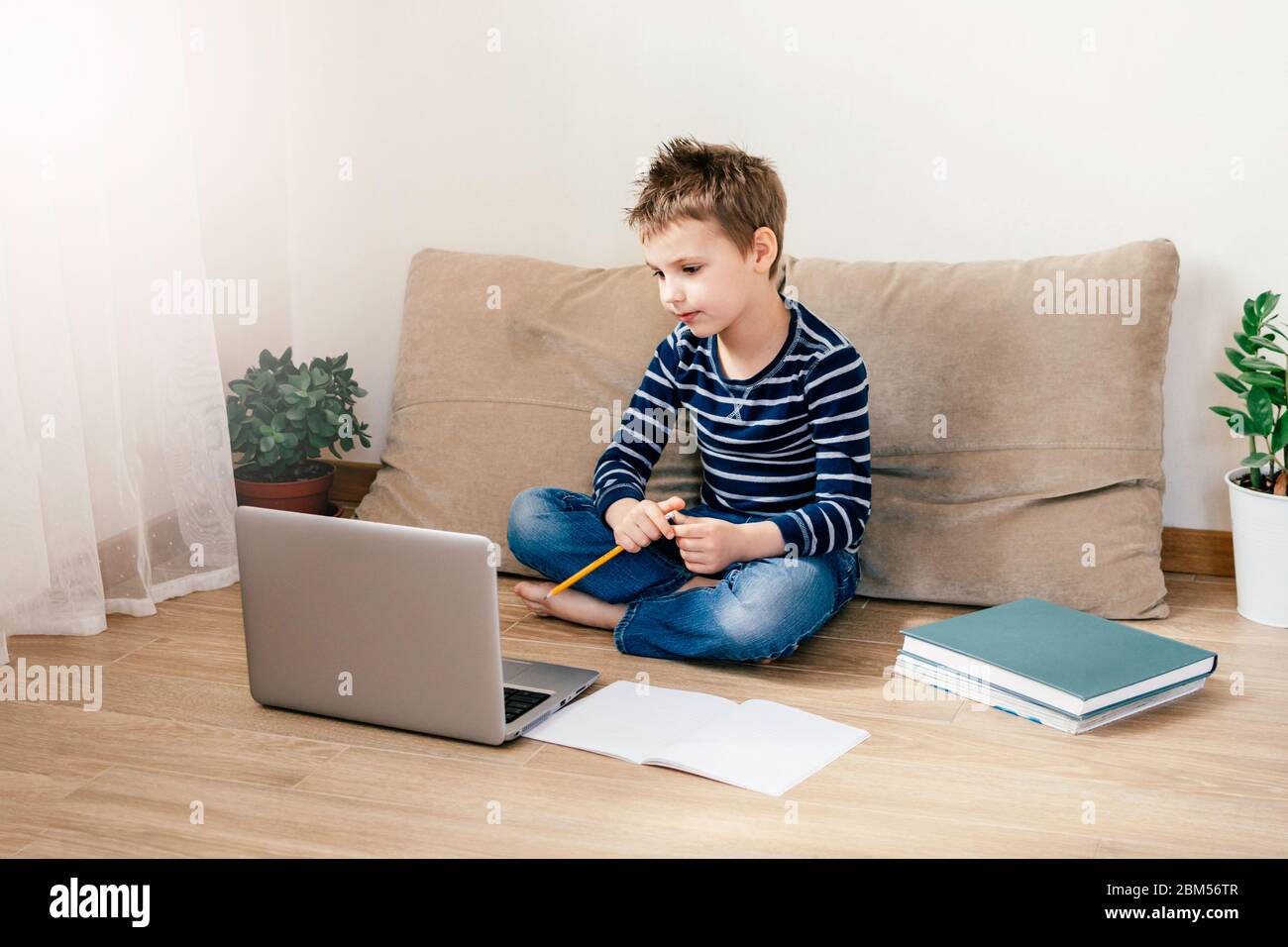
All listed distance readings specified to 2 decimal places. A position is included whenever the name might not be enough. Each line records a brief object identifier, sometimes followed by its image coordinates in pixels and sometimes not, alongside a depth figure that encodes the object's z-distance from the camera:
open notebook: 1.42
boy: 1.69
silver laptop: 1.39
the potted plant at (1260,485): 1.80
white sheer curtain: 1.74
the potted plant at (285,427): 2.16
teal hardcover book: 1.51
